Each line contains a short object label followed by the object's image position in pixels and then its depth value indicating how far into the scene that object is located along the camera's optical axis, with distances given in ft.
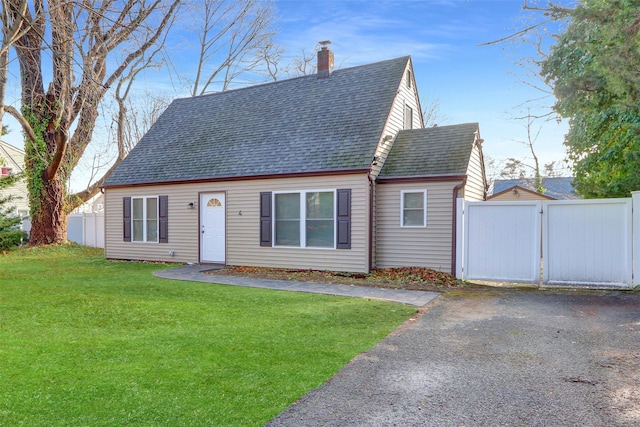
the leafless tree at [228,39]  70.95
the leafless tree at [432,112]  88.63
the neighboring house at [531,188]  83.76
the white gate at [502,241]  28.09
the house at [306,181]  33.60
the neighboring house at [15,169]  90.52
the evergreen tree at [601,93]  21.57
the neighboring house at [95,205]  119.90
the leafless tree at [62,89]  26.58
